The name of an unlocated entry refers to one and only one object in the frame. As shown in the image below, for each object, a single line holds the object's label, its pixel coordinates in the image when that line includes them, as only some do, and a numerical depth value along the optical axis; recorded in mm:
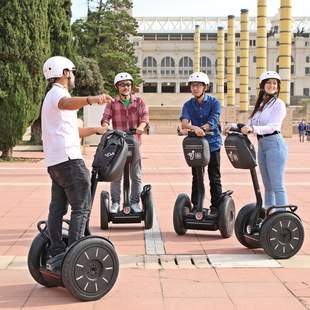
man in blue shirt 6793
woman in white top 6062
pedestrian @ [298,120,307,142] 38594
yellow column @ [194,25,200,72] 69125
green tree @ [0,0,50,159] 17578
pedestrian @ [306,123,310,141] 40353
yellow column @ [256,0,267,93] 43094
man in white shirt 4648
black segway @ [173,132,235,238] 6641
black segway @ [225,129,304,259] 5832
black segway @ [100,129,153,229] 7469
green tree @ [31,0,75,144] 21344
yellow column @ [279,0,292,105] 38531
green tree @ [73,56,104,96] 31406
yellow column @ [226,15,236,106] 58397
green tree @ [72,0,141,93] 40562
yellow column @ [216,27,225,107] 63250
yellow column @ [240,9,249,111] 52531
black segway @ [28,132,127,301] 4547
